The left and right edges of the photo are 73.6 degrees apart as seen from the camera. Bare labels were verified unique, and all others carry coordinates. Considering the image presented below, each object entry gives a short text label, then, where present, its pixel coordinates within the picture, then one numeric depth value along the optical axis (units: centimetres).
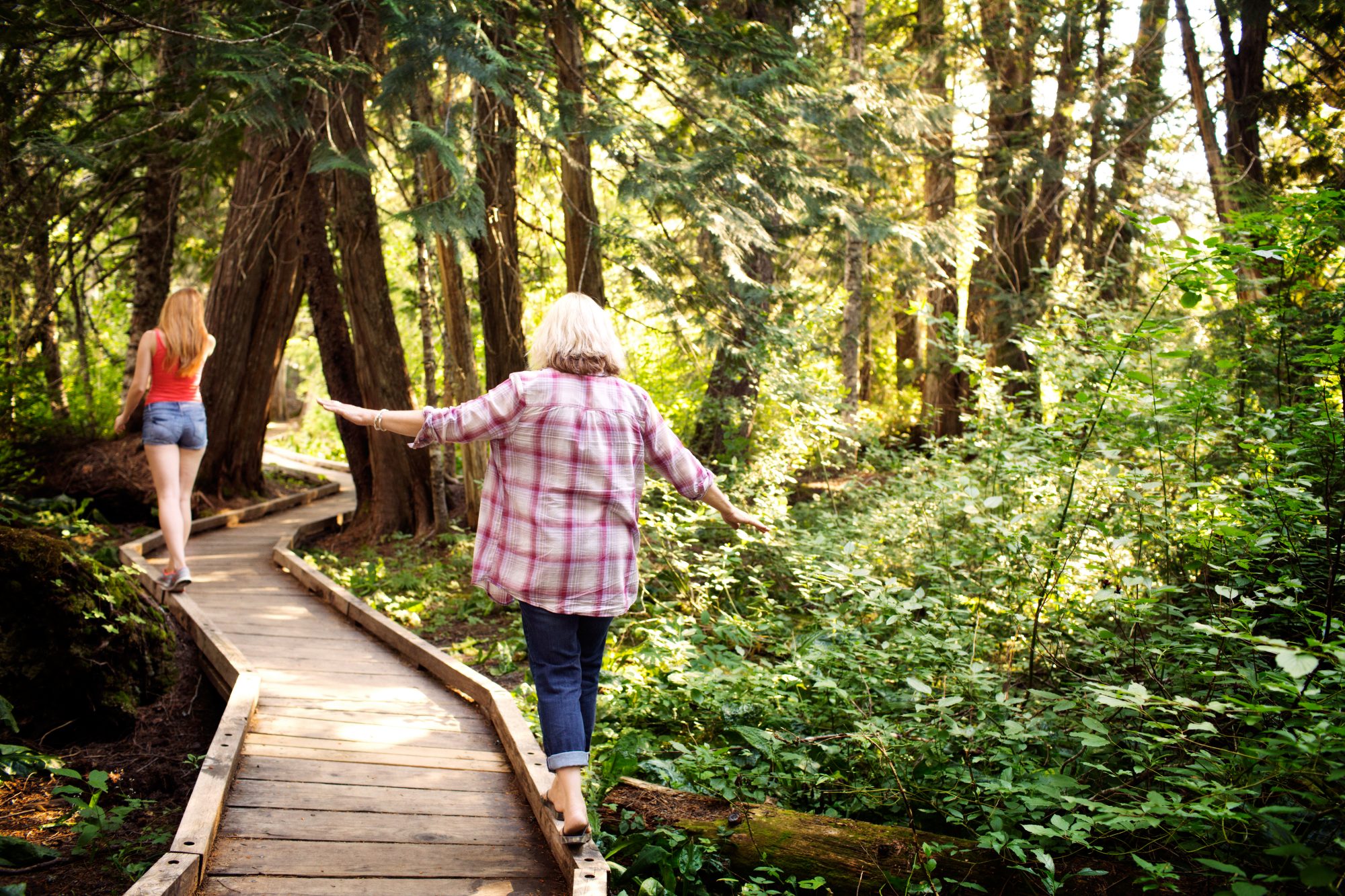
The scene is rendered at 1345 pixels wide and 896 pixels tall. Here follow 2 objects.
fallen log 342
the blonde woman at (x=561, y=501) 327
